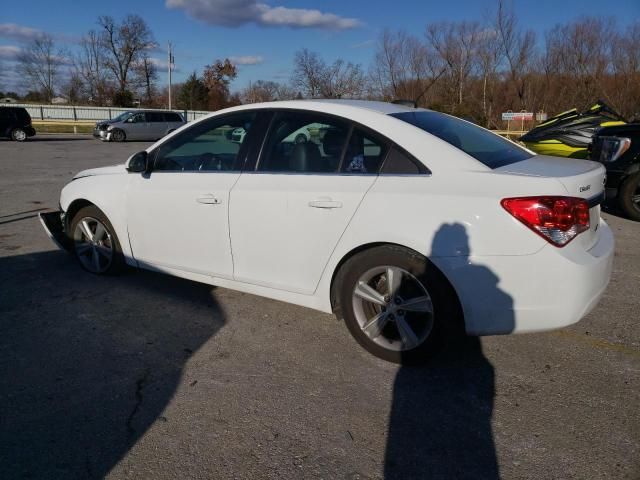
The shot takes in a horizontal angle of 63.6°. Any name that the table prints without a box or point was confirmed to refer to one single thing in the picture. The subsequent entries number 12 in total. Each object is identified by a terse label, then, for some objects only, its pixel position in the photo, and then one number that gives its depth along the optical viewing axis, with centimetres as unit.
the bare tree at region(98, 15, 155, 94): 6350
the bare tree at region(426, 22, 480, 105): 3538
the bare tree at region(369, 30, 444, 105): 3444
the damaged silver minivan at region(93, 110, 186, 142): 2809
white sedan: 279
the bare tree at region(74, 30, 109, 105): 6156
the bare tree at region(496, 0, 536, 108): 3369
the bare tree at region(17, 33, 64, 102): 6131
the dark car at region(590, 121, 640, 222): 746
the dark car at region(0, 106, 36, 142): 2478
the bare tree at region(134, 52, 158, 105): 6500
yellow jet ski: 955
